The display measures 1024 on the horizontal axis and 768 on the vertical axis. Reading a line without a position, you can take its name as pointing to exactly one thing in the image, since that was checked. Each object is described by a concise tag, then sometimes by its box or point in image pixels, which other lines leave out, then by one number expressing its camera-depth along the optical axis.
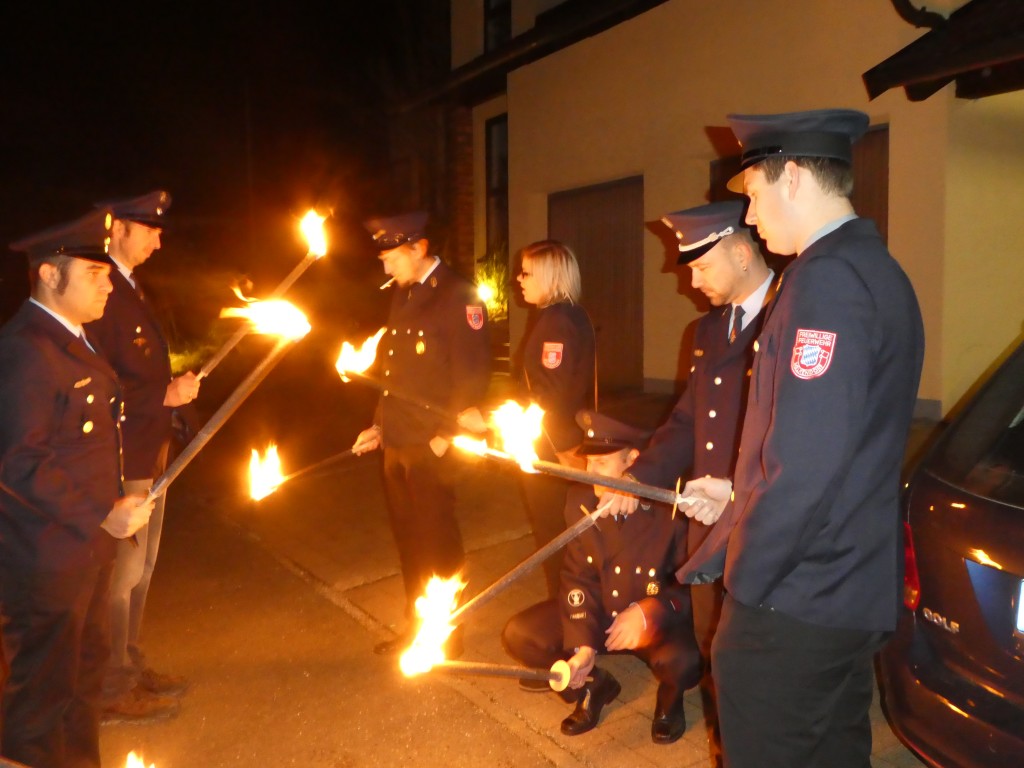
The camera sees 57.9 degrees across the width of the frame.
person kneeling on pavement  3.67
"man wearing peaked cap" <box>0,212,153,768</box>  2.97
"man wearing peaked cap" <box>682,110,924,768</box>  1.97
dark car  2.46
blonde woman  4.52
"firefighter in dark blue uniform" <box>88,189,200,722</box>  3.94
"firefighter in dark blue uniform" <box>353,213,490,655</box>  4.40
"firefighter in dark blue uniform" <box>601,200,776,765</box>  3.14
